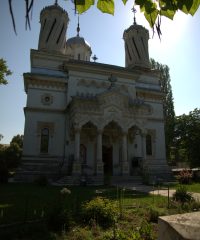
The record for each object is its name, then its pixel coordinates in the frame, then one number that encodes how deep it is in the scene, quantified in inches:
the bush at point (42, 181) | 696.4
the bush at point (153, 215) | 295.4
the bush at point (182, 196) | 380.3
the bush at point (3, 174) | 754.2
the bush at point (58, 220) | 255.9
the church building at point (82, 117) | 887.7
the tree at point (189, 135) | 1116.1
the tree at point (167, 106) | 1363.2
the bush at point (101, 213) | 275.0
